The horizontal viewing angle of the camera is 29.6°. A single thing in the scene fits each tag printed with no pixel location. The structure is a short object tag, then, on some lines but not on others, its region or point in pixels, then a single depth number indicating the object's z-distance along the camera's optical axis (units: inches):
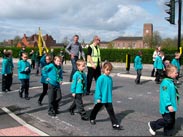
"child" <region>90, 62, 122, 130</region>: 267.9
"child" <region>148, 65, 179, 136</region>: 237.5
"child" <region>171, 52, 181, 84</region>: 550.0
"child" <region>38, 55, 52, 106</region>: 374.0
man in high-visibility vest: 419.8
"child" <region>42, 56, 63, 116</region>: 318.7
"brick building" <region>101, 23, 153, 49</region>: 6220.5
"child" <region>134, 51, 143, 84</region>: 577.3
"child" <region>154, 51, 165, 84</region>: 588.4
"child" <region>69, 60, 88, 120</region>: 297.7
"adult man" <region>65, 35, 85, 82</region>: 474.0
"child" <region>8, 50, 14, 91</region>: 483.4
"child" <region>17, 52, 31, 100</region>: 410.9
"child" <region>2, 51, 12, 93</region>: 478.3
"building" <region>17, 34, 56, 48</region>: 4431.1
